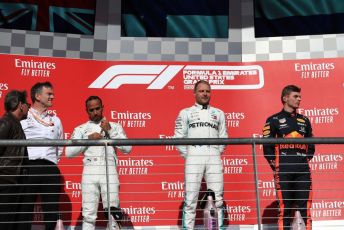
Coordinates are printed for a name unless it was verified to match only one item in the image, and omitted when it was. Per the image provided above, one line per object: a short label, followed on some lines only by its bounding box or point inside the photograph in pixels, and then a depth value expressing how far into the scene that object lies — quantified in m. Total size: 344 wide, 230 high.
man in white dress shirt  10.68
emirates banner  12.89
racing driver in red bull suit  10.28
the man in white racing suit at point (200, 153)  10.87
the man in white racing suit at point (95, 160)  10.69
